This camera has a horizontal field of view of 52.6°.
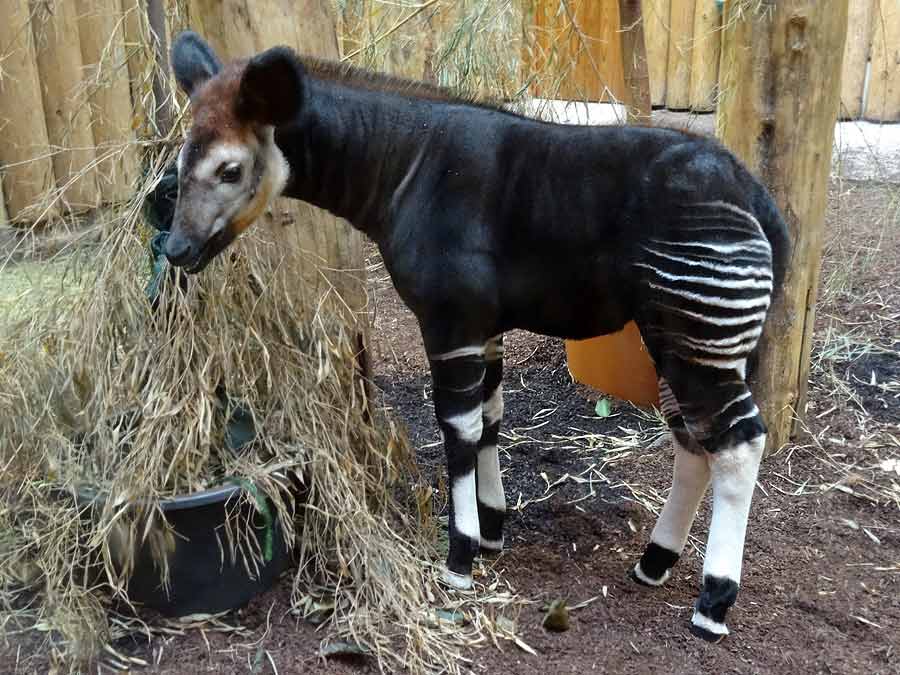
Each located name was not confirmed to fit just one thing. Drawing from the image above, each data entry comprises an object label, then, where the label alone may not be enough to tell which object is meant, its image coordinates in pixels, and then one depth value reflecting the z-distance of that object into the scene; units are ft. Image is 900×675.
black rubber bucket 9.02
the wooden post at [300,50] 9.75
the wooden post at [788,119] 11.55
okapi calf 8.21
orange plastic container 14.34
